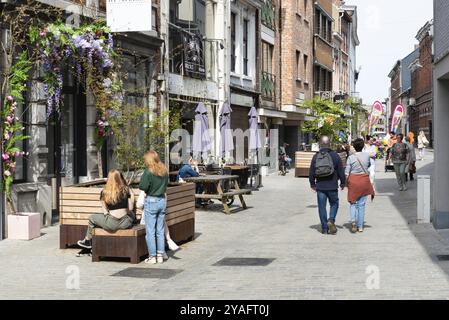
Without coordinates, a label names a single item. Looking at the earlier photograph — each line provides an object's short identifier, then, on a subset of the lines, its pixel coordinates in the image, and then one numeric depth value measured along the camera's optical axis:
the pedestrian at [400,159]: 22.09
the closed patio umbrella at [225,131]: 22.86
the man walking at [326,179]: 13.06
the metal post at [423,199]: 14.08
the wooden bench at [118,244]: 10.15
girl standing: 10.12
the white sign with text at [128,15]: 14.77
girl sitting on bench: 10.19
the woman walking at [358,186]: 13.28
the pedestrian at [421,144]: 45.83
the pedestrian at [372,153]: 20.37
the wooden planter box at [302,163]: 30.58
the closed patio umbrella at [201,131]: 20.59
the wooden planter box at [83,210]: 11.00
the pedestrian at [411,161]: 23.22
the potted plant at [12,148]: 12.40
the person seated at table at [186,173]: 16.98
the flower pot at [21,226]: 12.41
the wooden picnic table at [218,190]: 16.12
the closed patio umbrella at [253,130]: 24.77
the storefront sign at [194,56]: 22.50
